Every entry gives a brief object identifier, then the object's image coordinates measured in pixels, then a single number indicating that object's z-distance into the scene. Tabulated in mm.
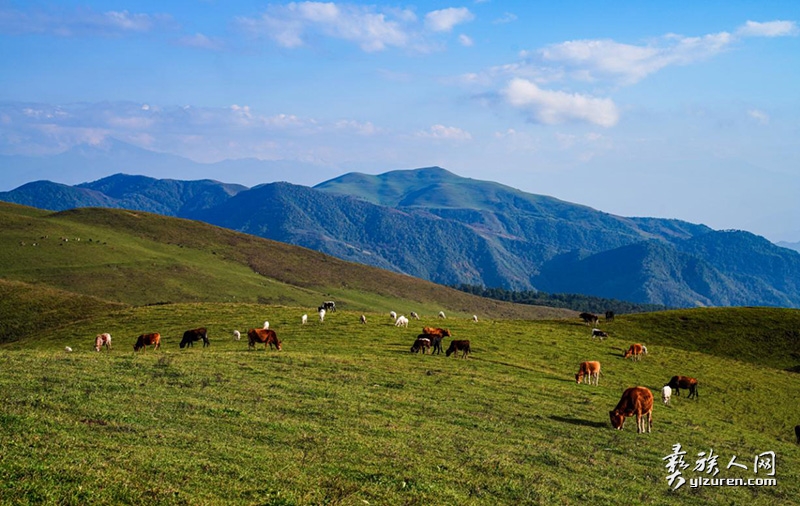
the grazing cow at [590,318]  72438
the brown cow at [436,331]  48734
